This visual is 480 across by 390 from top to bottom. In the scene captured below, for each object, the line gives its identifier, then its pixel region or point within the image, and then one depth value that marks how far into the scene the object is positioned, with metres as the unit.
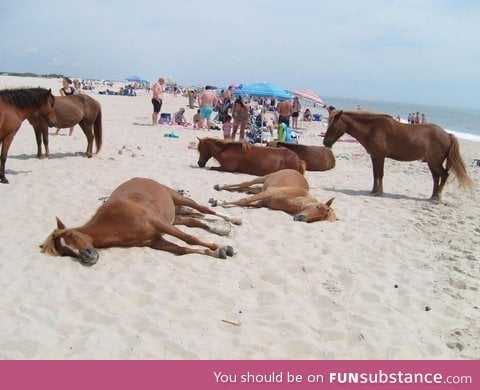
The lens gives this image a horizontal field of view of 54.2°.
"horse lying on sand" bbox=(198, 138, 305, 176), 10.27
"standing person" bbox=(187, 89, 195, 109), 35.18
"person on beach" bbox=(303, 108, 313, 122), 33.98
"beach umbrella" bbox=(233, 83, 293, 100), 19.64
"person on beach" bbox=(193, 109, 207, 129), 20.50
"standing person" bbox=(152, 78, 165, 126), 19.07
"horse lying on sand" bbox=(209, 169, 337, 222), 7.05
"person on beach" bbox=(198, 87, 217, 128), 20.11
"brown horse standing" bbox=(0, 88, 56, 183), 8.45
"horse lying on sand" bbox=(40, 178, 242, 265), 4.65
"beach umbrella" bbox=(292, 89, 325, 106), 21.24
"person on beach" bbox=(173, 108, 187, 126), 21.38
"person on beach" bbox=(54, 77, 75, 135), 14.73
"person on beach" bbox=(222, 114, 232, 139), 15.81
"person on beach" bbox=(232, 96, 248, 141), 15.38
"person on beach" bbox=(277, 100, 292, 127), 19.00
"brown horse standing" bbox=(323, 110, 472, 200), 9.83
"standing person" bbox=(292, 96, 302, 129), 26.41
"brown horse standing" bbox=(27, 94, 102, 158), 10.70
